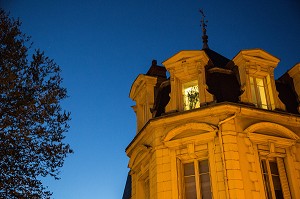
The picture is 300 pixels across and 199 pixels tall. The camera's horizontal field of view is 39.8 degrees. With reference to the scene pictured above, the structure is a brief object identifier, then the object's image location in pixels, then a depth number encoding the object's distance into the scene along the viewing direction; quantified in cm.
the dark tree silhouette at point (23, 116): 1219
